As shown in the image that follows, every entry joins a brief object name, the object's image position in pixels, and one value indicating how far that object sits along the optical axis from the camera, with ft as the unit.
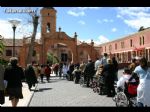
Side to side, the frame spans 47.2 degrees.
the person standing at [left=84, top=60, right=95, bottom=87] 28.99
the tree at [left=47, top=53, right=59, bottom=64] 147.89
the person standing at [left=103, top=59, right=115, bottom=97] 21.74
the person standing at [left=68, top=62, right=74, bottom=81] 42.27
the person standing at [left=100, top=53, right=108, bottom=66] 27.37
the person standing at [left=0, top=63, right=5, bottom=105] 13.40
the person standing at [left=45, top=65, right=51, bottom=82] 40.36
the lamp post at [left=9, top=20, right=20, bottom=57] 33.64
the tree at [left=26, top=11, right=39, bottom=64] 51.65
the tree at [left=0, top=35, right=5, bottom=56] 23.25
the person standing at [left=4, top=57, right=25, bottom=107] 14.61
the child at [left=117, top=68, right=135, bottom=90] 16.25
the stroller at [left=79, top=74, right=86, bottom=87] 31.53
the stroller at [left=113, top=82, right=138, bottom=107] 14.55
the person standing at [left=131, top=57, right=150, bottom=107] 11.84
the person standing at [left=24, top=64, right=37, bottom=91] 28.84
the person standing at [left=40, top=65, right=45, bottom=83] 40.67
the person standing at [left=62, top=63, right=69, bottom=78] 46.38
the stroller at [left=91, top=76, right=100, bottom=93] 24.56
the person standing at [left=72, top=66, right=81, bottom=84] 35.26
